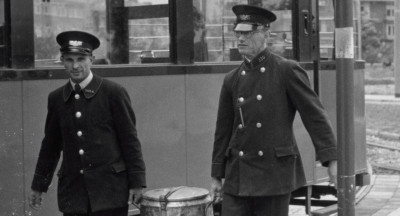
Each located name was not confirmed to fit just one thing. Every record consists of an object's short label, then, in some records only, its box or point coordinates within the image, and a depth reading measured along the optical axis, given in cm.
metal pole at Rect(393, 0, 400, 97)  2775
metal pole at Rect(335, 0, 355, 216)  505
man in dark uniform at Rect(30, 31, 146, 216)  516
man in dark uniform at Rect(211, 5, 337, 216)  511
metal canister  536
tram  590
